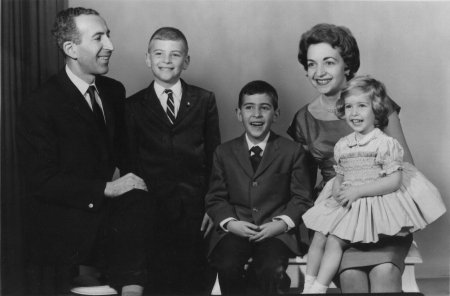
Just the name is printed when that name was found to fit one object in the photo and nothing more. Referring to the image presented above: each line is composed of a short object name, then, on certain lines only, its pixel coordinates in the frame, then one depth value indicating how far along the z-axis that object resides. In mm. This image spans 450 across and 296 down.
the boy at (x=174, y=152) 2600
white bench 2402
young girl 2279
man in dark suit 2395
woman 2654
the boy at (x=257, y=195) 2396
